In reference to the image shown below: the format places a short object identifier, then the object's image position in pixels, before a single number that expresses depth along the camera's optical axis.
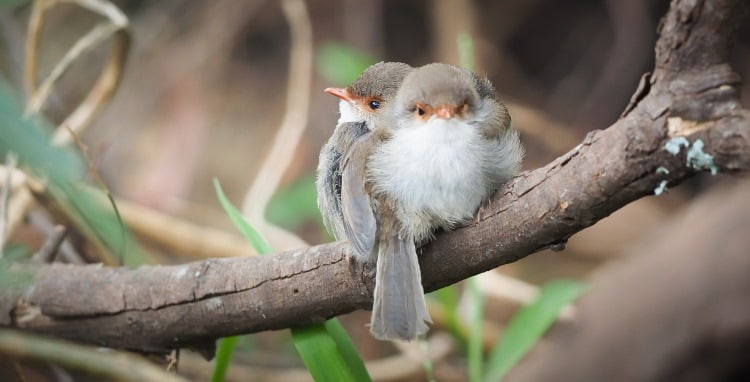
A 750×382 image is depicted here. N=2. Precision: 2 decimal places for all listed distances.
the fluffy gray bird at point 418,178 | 3.35
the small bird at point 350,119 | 3.98
